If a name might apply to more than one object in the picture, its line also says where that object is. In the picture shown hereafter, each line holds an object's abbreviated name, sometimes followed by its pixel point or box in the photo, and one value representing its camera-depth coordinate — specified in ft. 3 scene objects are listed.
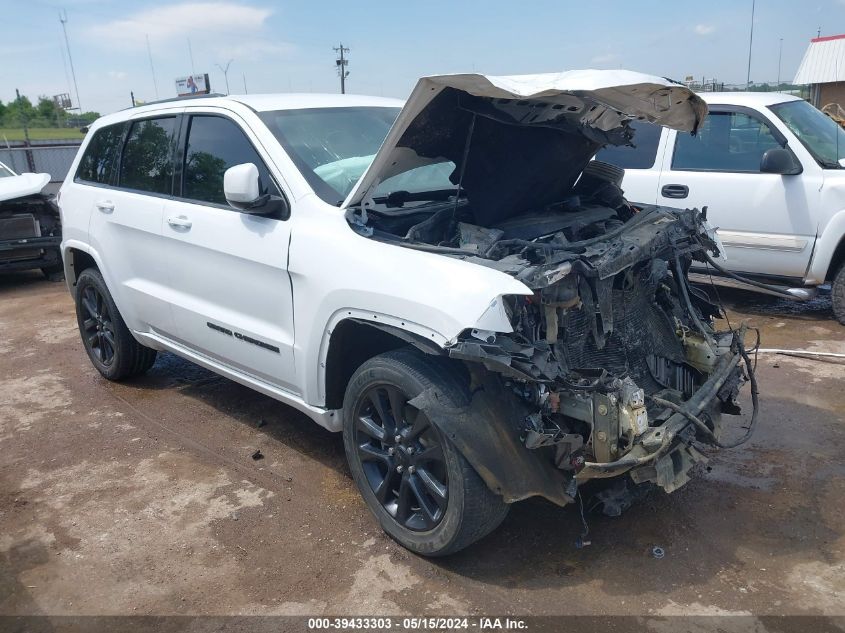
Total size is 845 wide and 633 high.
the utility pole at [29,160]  56.42
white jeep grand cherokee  9.83
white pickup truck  20.94
